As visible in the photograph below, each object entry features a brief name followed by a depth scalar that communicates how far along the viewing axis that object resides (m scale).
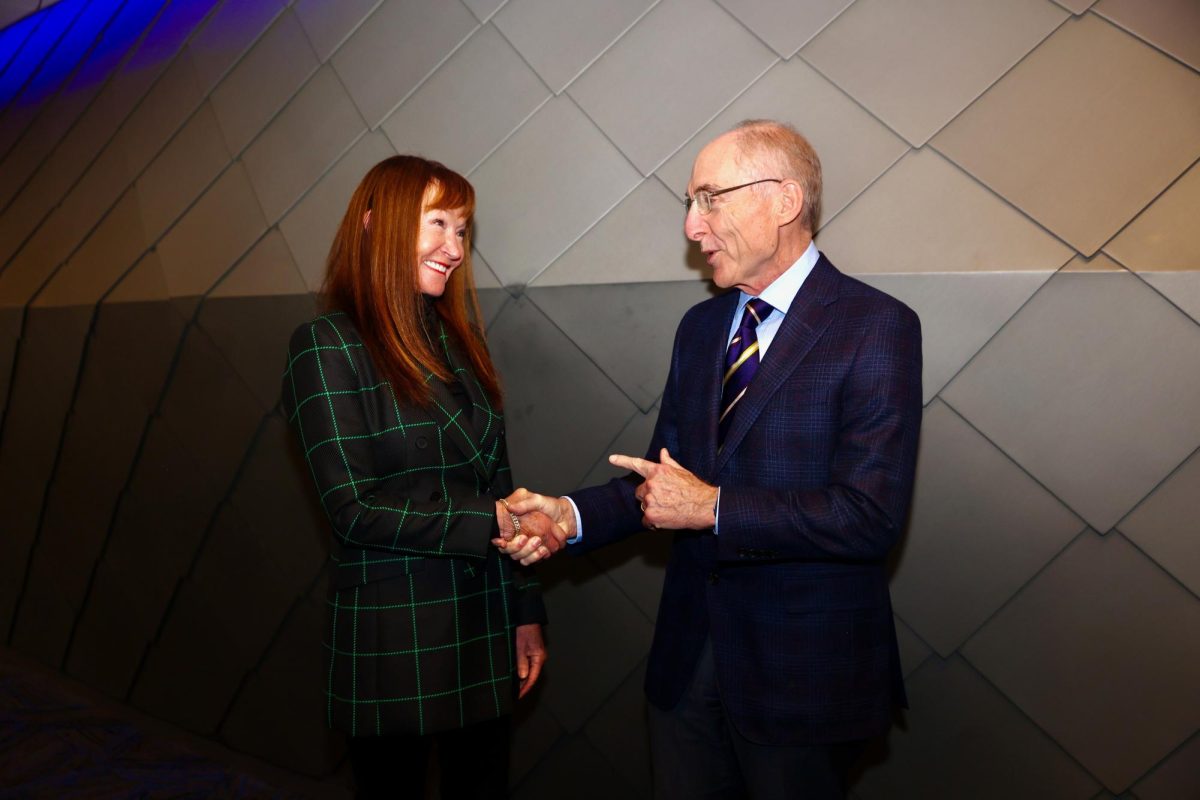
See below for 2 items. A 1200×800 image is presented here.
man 1.48
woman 1.65
